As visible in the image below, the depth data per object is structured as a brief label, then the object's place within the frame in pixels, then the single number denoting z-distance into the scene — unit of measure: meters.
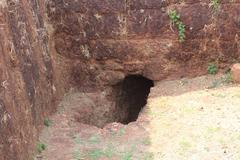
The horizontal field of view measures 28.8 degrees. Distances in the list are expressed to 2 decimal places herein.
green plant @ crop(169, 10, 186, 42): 8.98
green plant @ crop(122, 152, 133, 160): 6.68
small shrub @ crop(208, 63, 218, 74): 9.24
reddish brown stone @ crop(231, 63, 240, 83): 8.69
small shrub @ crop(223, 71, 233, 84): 8.86
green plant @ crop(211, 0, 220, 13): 8.84
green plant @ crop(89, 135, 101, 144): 7.35
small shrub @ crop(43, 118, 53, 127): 7.86
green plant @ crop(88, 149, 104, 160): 6.79
